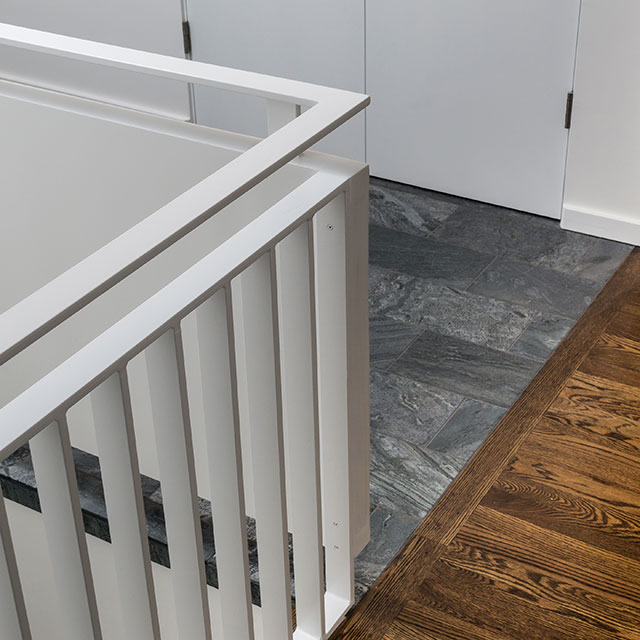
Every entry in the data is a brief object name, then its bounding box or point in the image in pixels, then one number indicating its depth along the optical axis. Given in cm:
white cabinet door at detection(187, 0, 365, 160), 283
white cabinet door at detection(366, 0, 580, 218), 255
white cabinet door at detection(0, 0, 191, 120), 316
